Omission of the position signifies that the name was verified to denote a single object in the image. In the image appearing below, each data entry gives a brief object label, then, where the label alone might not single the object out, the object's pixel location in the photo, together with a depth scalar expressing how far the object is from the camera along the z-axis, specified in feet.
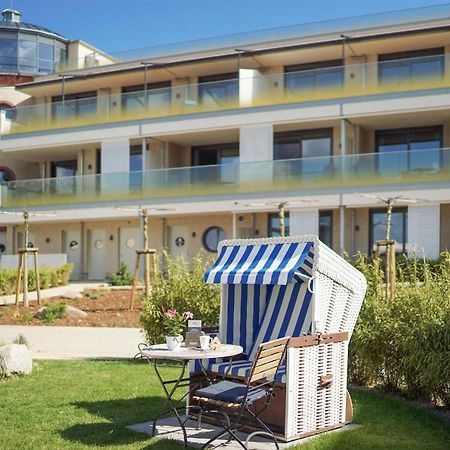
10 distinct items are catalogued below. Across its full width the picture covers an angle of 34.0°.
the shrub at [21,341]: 37.71
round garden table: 21.58
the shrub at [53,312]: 58.08
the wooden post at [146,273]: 60.45
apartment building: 83.92
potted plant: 22.79
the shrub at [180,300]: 37.09
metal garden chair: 20.49
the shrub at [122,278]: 89.45
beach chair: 22.18
